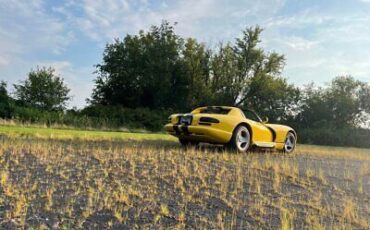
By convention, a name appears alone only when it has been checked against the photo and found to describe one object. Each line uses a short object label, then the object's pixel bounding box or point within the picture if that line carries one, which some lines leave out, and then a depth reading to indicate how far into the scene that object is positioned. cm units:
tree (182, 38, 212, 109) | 4212
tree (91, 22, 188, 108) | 4188
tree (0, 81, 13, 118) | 2458
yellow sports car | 992
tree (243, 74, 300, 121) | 4369
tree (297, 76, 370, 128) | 4459
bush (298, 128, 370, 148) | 3412
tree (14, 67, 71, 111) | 4378
